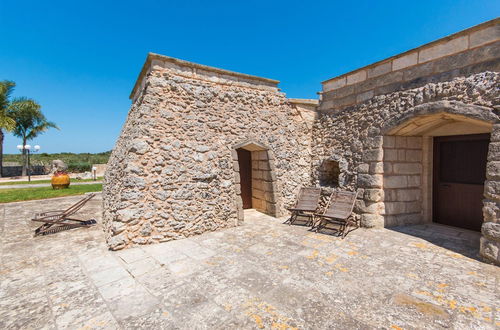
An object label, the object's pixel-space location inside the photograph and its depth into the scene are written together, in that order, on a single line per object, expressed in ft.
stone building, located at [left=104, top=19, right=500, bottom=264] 14.44
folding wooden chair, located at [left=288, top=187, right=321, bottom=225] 20.11
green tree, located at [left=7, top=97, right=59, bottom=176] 62.64
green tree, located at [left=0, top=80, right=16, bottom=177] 56.85
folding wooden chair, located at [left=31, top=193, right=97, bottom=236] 18.57
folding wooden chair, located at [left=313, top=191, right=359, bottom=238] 17.16
